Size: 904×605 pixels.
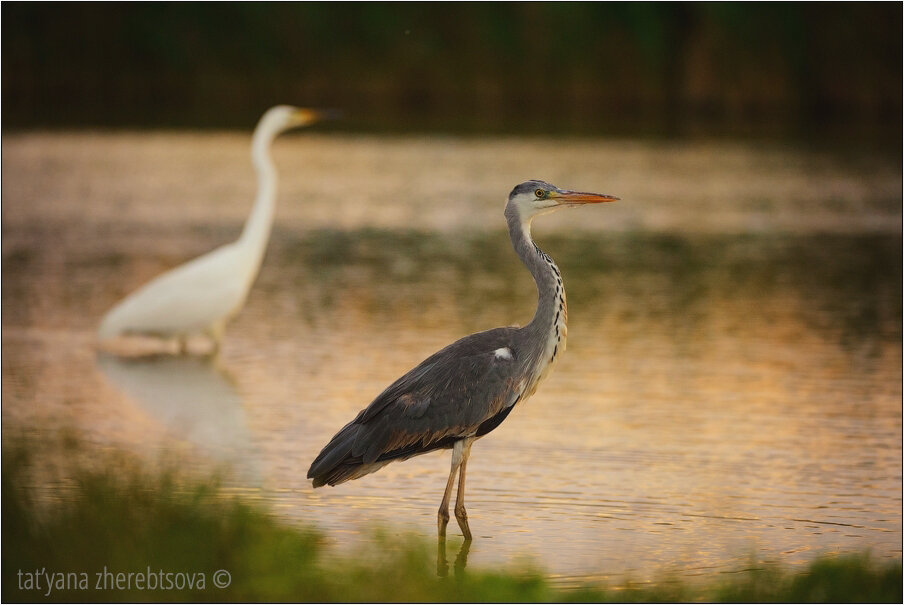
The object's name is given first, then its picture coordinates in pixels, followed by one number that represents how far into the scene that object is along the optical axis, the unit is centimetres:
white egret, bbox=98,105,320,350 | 2073
